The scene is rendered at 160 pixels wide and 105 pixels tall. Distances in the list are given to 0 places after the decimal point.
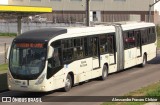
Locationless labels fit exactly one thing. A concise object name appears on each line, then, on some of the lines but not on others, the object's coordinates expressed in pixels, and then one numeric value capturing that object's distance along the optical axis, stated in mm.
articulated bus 19328
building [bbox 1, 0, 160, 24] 94375
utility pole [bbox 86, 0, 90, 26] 31594
